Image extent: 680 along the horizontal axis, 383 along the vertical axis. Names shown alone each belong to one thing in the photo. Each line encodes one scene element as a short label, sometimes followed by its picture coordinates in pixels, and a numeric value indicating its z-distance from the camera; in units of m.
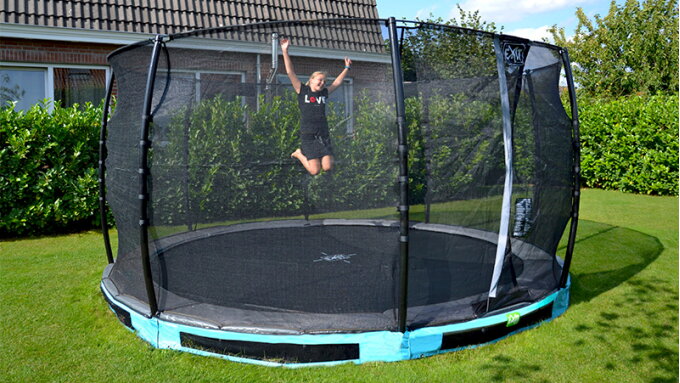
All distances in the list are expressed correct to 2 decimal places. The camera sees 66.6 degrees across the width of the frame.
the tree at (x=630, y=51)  14.31
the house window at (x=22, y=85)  6.43
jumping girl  2.84
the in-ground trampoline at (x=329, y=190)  2.60
